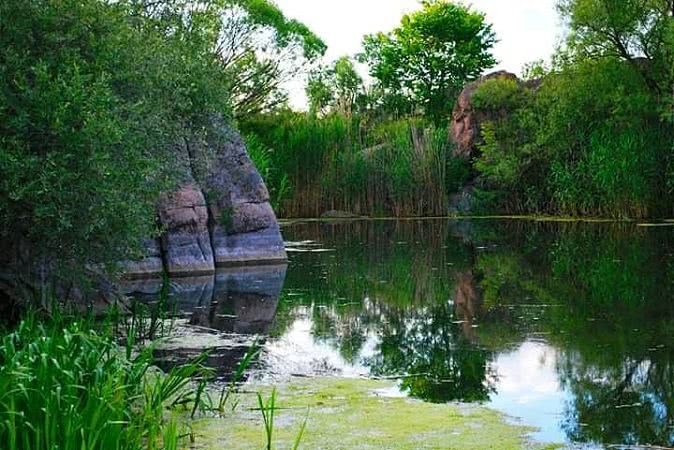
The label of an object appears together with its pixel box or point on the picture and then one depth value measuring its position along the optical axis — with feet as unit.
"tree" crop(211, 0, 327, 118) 100.89
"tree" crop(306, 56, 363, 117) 103.65
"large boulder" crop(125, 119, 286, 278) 34.55
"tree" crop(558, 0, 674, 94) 69.87
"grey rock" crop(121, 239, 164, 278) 34.04
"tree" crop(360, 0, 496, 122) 117.70
